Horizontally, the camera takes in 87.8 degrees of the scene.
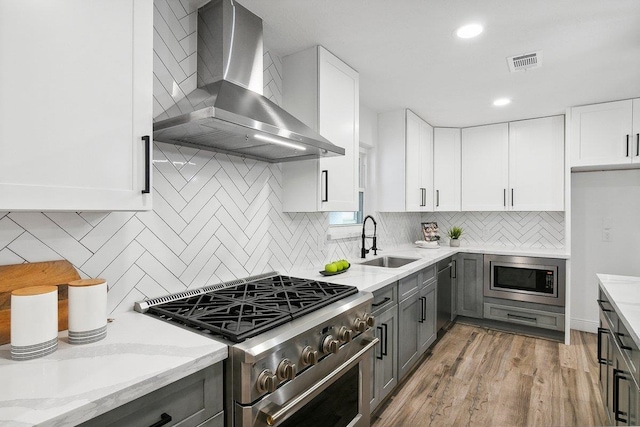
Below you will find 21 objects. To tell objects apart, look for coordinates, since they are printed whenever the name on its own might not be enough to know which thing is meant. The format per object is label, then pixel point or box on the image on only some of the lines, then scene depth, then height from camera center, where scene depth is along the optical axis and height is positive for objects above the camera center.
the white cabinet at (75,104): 0.92 +0.34
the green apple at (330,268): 2.29 -0.37
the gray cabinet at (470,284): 3.93 -0.82
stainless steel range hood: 1.46 +0.55
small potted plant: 4.43 -0.27
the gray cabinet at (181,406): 0.89 -0.56
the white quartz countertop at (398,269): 2.19 -0.42
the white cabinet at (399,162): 3.63 +0.60
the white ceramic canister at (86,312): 1.11 -0.33
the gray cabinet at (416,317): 2.53 -0.86
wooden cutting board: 1.09 -0.24
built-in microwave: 3.54 -0.70
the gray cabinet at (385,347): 2.14 -0.90
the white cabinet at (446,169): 4.30 +0.61
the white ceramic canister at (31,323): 0.98 -0.33
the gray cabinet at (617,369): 1.43 -0.79
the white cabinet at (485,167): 4.11 +0.62
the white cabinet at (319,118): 2.22 +0.68
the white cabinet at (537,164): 3.77 +0.61
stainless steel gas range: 1.15 -0.53
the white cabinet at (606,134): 3.23 +0.83
